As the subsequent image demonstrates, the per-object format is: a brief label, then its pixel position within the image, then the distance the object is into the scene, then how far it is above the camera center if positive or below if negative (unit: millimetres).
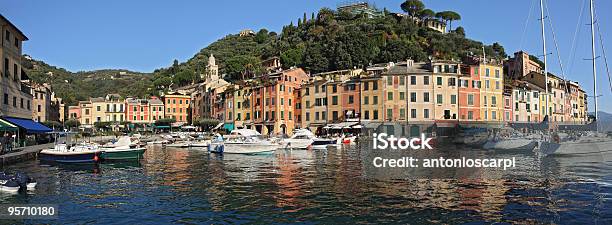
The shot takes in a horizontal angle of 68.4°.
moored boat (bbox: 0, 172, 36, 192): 21578 -2678
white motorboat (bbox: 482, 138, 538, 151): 45406 -2250
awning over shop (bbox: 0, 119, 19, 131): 37531 +27
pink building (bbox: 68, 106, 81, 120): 116525 +3617
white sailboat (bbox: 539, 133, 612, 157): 38438 -2002
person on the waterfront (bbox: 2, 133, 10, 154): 38488 -1530
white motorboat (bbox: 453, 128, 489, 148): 54538 -1883
